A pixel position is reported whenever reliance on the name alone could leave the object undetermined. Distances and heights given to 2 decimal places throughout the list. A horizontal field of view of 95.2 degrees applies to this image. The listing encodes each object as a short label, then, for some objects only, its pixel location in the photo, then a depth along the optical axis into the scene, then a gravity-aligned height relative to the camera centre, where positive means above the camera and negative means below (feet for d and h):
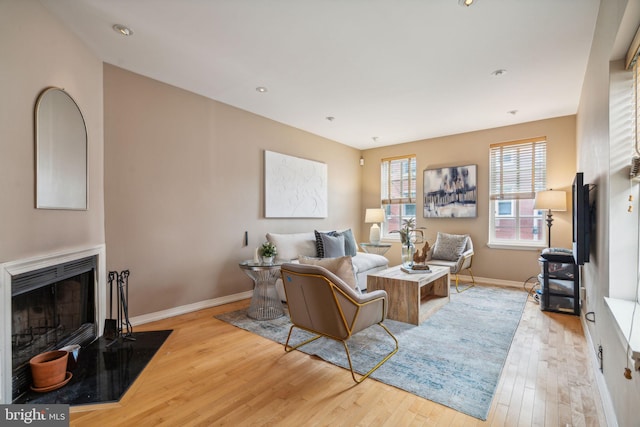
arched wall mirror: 6.88 +1.55
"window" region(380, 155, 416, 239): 20.13 +1.51
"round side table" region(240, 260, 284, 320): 11.17 -3.18
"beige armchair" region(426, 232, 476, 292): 15.56 -2.18
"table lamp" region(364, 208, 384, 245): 19.62 -0.55
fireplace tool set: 8.97 -3.26
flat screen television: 7.29 -0.25
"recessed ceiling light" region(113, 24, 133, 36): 7.86 +4.99
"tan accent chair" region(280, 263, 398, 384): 7.06 -2.37
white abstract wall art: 15.16 +1.43
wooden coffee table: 10.45 -2.95
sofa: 13.85 -1.84
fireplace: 5.82 -2.40
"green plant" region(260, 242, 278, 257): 11.93 -1.56
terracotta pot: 6.32 -3.45
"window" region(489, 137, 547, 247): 15.78 +1.23
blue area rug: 6.56 -3.98
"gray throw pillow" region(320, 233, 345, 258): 14.51 -1.71
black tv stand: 11.39 -2.82
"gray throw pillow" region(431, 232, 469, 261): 16.34 -1.95
